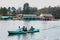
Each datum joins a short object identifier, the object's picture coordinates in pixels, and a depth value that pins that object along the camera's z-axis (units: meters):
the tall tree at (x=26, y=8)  130.62
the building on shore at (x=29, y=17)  118.50
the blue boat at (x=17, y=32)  39.25
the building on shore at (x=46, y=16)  118.91
